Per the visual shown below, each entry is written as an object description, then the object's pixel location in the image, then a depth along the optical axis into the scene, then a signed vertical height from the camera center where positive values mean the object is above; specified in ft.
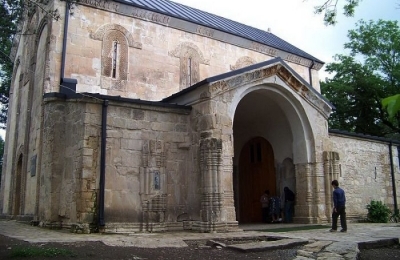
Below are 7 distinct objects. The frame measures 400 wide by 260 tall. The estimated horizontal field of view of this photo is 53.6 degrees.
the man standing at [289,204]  43.45 -0.97
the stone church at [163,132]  33.65 +6.47
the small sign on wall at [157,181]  34.67 +1.28
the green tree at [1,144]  148.82 +20.55
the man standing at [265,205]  45.75 -1.08
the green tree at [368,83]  91.56 +25.70
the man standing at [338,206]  35.37 -0.94
